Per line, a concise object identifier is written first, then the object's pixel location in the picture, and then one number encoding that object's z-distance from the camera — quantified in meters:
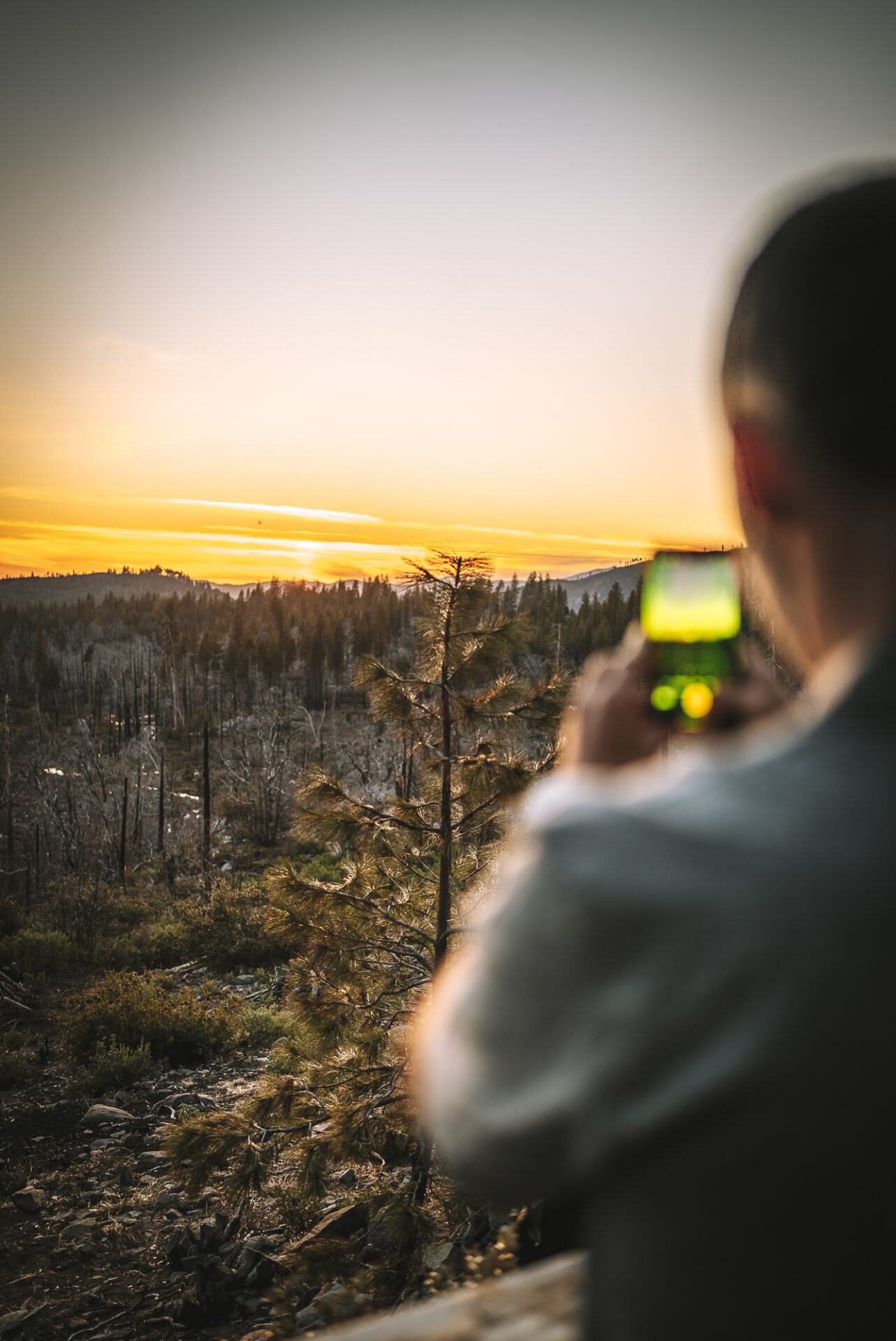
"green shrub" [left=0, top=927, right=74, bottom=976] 22.73
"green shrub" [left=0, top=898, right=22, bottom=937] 25.58
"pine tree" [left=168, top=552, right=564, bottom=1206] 7.45
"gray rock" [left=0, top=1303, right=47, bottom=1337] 8.80
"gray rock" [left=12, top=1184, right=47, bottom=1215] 11.49
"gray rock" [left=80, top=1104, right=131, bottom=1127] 14.09
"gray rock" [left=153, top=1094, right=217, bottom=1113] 14.27
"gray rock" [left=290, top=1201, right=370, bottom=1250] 8.51
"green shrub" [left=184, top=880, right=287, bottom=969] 22.69
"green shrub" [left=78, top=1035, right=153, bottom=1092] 15.38
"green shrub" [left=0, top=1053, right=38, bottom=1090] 15.66
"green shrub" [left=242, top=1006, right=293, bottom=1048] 17.38
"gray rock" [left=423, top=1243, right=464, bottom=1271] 6.82
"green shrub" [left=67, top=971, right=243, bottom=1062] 16.61
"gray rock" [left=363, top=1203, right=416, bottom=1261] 6.33
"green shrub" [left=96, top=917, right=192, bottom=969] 23.30
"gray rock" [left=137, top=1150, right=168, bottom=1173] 12.55
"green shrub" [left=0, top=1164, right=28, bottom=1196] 11.98
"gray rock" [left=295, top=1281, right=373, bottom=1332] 5.23
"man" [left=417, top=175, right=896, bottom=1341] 0.51
